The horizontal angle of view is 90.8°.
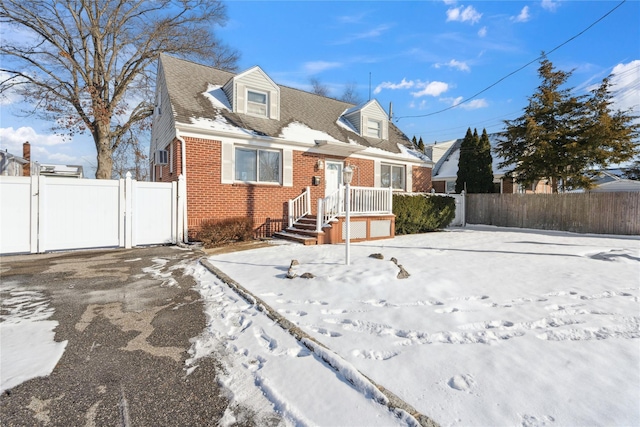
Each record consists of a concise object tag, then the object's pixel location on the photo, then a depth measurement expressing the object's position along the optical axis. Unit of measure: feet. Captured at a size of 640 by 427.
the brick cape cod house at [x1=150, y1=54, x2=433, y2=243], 31.99
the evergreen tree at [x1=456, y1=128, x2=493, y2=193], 60.08
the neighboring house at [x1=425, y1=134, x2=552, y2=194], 69.87
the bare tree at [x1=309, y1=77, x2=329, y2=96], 119.03
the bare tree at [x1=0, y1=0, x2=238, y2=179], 49.52
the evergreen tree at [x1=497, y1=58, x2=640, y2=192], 46.37
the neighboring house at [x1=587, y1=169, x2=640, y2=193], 68.00
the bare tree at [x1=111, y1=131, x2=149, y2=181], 60.64
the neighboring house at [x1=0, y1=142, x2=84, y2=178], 49.85
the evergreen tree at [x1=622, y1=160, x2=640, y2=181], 89.35
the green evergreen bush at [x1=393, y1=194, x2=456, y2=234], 38.45
